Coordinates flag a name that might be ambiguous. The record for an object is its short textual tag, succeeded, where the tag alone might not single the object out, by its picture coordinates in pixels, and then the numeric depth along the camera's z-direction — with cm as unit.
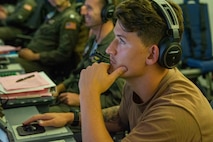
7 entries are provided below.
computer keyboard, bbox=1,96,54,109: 148
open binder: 150
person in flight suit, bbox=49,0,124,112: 180
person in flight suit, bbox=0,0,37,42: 376
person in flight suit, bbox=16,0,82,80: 267
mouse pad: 125
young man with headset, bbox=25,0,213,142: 105
